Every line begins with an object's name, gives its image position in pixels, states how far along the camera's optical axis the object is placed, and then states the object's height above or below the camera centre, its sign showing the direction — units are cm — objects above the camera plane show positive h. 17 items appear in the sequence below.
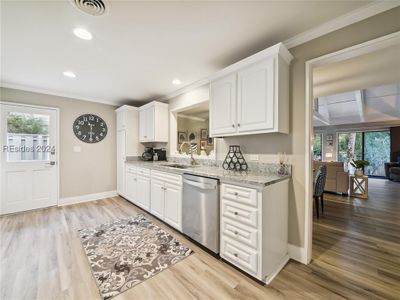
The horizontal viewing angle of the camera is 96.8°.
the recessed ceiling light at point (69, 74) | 281 +123
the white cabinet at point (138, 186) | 329 -74
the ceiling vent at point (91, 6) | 145 +122
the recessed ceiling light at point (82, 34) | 182 +122
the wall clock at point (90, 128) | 404 +50
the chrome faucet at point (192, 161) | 326 -21
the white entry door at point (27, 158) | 329 -16
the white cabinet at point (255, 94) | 183 +62
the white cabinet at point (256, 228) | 162 -78
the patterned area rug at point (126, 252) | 169 -123
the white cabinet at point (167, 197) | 254 -75
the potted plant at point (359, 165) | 478 -47
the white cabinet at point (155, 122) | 374 +59
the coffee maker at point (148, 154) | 414 -11
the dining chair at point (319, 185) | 313 -65
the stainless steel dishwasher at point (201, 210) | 200 -74
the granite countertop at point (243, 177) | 164 -29
